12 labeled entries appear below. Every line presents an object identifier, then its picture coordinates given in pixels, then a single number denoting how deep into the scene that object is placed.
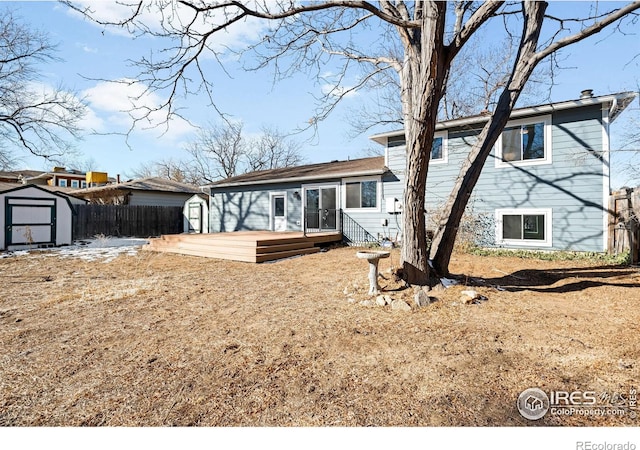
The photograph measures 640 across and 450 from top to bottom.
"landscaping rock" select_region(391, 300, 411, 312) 3.89
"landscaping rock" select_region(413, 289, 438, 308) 4.03
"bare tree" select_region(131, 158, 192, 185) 30.03
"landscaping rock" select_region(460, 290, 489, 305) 4.06
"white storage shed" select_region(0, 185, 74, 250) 10.66
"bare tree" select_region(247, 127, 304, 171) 28.22
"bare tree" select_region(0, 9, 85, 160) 13.14
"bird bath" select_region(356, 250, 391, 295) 4.46
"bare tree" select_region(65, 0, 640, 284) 4.18
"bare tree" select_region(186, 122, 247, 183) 27.19
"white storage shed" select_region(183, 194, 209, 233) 16.55
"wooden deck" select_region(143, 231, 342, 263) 8.38
